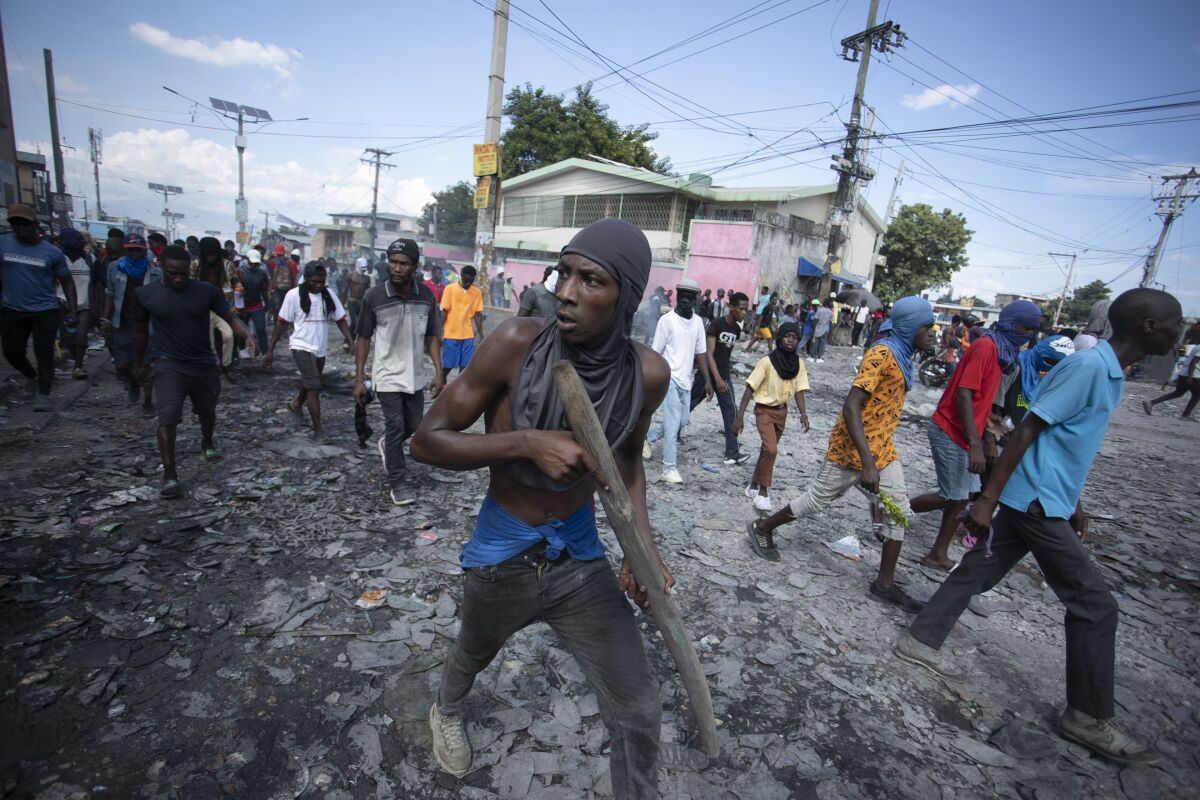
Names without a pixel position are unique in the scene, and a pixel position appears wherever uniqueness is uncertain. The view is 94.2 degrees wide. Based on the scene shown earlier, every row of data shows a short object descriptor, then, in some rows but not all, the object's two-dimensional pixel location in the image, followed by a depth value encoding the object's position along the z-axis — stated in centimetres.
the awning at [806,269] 2341
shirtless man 155
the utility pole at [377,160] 4242
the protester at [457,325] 732
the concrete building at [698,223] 2116
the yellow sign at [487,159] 1011
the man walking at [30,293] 568
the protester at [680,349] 566
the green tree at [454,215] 4944
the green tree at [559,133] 3083
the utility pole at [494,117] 1001
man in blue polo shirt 257
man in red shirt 389
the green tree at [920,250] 3119
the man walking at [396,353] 477
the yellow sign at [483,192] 1044
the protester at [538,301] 616
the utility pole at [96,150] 5275
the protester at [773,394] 525
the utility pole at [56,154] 2091
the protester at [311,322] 589
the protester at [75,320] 725
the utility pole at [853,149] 1889
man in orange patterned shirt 354
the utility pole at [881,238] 3132
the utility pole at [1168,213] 2878
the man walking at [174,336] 437
